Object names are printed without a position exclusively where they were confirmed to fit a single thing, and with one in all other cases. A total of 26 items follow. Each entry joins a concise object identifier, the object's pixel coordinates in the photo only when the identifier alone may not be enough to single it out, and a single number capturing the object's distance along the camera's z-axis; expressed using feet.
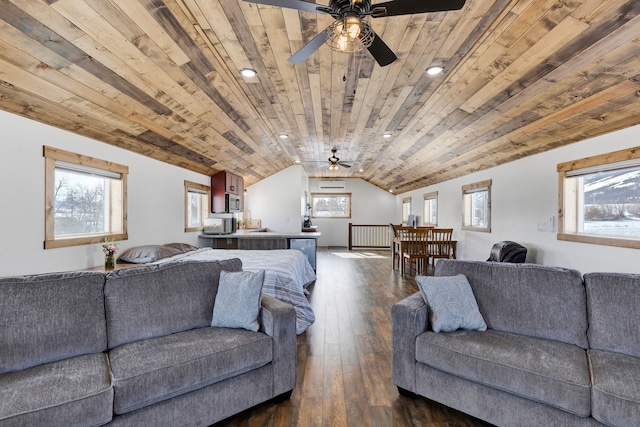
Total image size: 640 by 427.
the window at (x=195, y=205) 16.11
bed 10.06
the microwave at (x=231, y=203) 18.93
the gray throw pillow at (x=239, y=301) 6.52
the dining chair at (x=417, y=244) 19.44
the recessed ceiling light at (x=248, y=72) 8.92
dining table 20.25
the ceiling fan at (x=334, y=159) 19.58
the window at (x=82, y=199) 8.64
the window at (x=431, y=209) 24.20
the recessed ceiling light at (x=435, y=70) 8.84
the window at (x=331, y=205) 34.65
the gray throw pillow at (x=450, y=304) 6.48
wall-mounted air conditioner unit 34.27
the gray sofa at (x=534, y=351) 4.71
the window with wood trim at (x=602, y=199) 9.12
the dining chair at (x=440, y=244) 19.88
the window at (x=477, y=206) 16.75
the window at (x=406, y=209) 30.83
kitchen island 18.13
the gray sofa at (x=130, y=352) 4.41
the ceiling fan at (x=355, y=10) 5.07
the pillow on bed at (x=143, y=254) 11.44
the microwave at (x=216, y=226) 18.06
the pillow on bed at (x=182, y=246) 13.63
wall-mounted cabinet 18.80
